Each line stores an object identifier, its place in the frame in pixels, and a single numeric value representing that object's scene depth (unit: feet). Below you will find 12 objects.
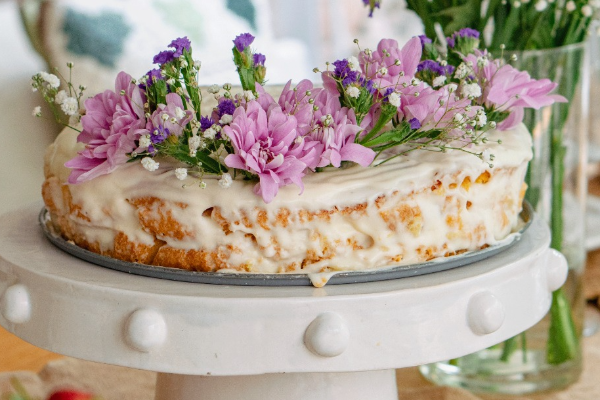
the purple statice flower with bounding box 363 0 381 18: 3.01
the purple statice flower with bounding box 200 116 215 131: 2.35
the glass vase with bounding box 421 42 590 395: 3.26
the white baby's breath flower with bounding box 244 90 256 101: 2.35
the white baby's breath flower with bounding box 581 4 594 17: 3.08
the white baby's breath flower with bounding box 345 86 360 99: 2.35
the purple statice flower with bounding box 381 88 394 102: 2.39
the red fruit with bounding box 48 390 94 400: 1.88
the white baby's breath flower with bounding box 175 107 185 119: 2.32
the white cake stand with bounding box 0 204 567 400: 2.30
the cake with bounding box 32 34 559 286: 2.35
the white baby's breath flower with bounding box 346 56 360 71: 2.38
